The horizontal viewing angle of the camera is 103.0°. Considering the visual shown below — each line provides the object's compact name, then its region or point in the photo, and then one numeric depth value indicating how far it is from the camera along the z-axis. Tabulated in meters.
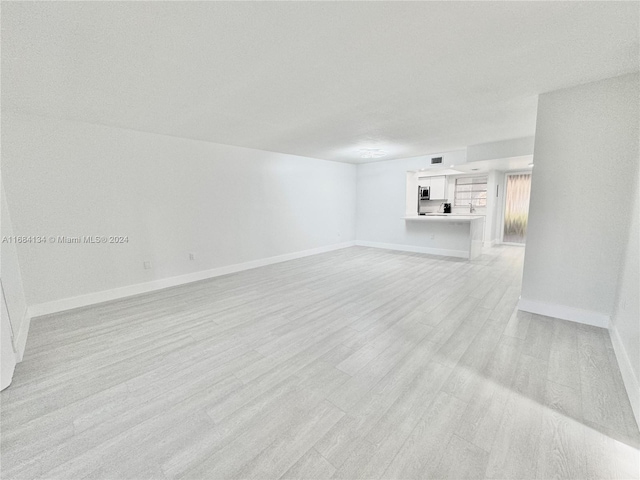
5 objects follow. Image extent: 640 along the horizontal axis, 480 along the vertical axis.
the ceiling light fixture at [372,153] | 5.51
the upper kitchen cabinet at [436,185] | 7.66
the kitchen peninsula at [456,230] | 5.76
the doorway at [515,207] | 7.51
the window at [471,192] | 7.61
